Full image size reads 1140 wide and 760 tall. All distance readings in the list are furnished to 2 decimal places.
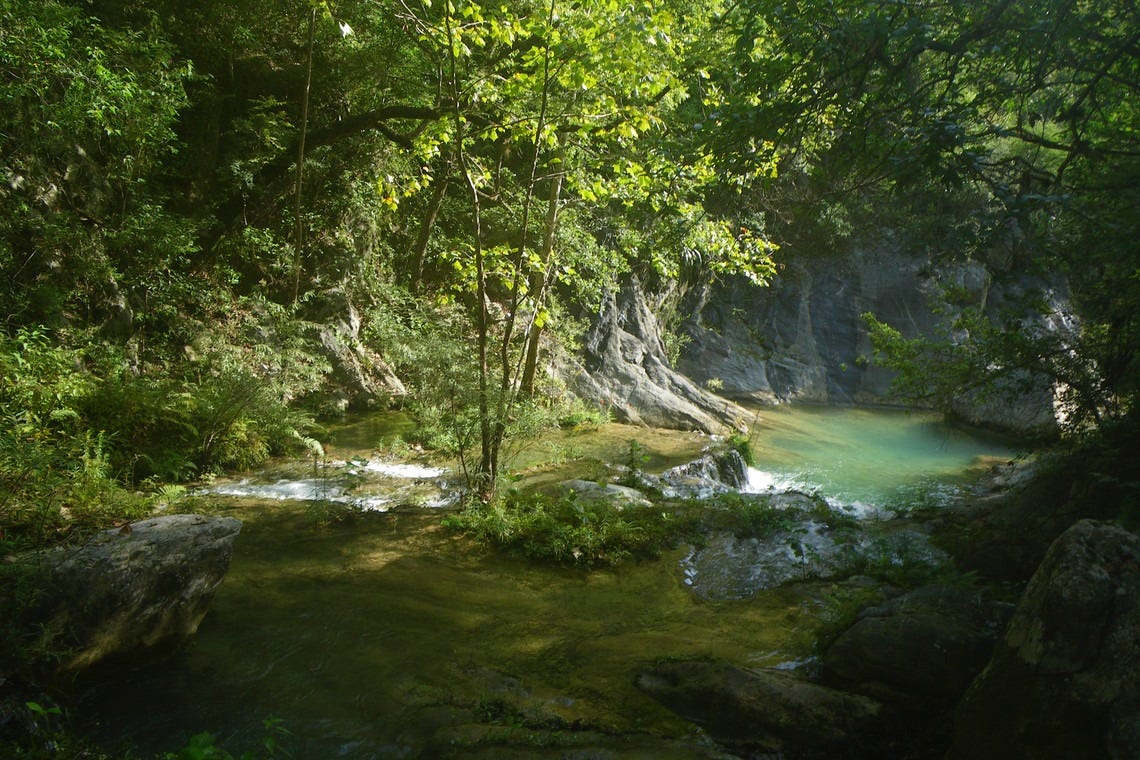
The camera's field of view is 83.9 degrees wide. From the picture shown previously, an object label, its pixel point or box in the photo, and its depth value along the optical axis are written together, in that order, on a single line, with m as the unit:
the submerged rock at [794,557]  6.04
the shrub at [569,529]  6.46
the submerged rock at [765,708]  3.41
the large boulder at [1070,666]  2.68
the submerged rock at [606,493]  7.83
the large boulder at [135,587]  3.69
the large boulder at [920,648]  3.58
